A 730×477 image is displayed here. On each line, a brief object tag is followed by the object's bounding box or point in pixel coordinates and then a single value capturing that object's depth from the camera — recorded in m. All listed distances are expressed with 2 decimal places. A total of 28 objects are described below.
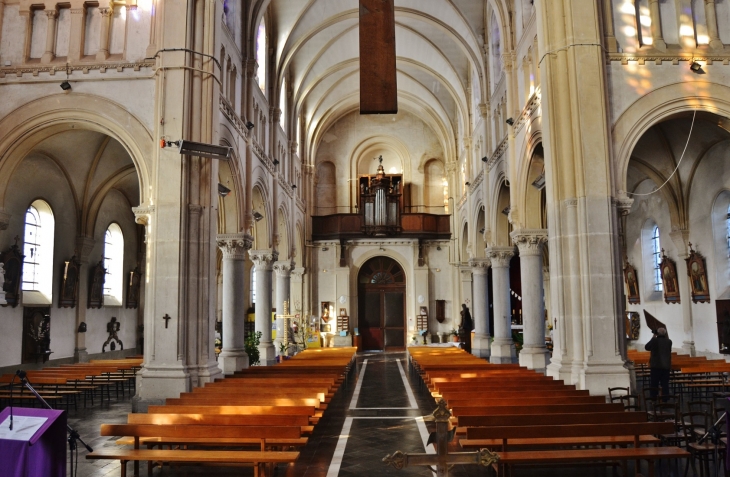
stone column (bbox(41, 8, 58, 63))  13.26
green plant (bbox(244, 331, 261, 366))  18.47
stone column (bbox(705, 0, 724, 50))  12.48
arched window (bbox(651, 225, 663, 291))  20.09
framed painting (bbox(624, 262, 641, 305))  21.05
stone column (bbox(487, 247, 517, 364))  19.88
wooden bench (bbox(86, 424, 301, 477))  6.47
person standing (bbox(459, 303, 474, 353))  24.08
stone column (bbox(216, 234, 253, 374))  16.58
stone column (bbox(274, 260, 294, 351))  25.43
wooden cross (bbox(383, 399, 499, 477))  4.37
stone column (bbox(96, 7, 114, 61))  13.20
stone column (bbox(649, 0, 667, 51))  12.55
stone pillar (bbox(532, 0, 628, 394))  11.35
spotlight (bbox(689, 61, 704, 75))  12.21
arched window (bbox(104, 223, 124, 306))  20.55
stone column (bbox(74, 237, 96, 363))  18.31
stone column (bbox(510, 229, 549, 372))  16.14
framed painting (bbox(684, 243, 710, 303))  16.98
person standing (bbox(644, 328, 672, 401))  10.82
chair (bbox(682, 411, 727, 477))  6.91
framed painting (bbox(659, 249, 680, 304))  18.34
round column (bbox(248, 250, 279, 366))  20.45
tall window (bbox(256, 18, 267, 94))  20.72
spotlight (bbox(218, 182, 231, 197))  15.44
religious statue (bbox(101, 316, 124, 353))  20.02
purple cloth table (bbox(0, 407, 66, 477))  4.99
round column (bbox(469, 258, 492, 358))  23.34
